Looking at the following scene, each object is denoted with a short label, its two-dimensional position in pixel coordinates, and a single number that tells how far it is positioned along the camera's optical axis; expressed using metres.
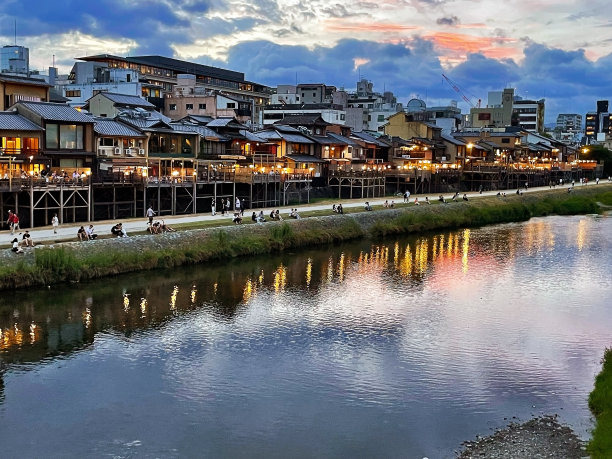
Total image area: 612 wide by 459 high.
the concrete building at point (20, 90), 50.34
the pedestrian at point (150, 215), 42.22
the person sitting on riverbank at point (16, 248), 33.12
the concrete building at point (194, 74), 103.31
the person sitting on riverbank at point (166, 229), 41.25
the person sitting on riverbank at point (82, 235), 37.00
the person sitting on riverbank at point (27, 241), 34.38
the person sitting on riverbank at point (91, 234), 37.52
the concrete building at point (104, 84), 82.94
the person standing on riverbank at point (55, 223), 38.64
